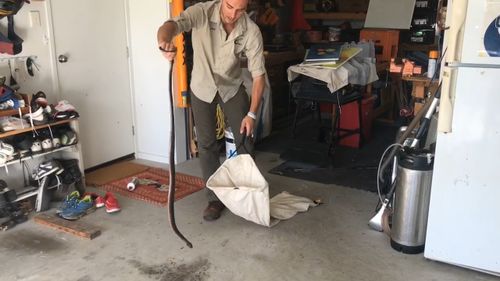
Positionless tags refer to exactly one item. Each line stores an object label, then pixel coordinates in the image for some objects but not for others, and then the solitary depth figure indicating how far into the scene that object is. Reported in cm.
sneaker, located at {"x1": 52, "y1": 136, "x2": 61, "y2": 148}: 312
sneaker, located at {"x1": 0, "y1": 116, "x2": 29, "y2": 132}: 286
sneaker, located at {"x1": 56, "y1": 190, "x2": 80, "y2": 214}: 304
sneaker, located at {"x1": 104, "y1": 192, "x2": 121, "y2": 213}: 306
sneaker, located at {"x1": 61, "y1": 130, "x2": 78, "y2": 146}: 320
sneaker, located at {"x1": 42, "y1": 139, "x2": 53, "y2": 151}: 306
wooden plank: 273
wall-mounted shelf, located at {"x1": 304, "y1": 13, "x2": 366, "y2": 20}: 578
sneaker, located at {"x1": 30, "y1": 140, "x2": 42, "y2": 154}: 301
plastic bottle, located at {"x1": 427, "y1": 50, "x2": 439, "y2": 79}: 313
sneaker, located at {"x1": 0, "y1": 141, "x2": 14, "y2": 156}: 285
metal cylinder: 239
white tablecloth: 374
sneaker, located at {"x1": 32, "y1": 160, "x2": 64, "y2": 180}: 311
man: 274
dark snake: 228
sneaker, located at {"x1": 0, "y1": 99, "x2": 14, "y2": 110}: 289
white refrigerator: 206
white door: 347
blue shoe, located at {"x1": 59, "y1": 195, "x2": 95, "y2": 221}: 297
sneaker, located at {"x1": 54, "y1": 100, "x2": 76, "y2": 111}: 319
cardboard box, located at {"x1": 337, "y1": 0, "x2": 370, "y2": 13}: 599
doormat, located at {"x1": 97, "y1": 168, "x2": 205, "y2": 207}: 330
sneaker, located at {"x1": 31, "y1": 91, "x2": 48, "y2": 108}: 307
